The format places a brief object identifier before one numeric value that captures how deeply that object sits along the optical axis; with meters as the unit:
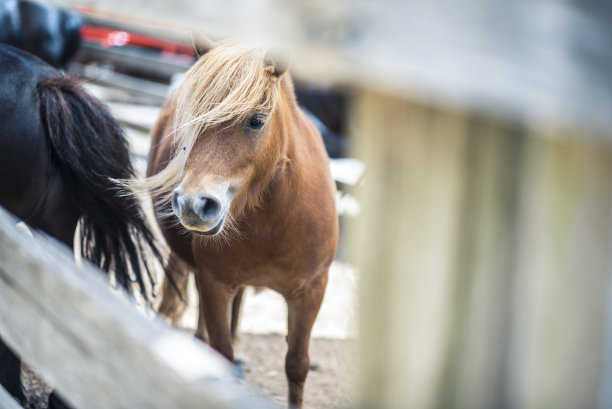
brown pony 2.12
